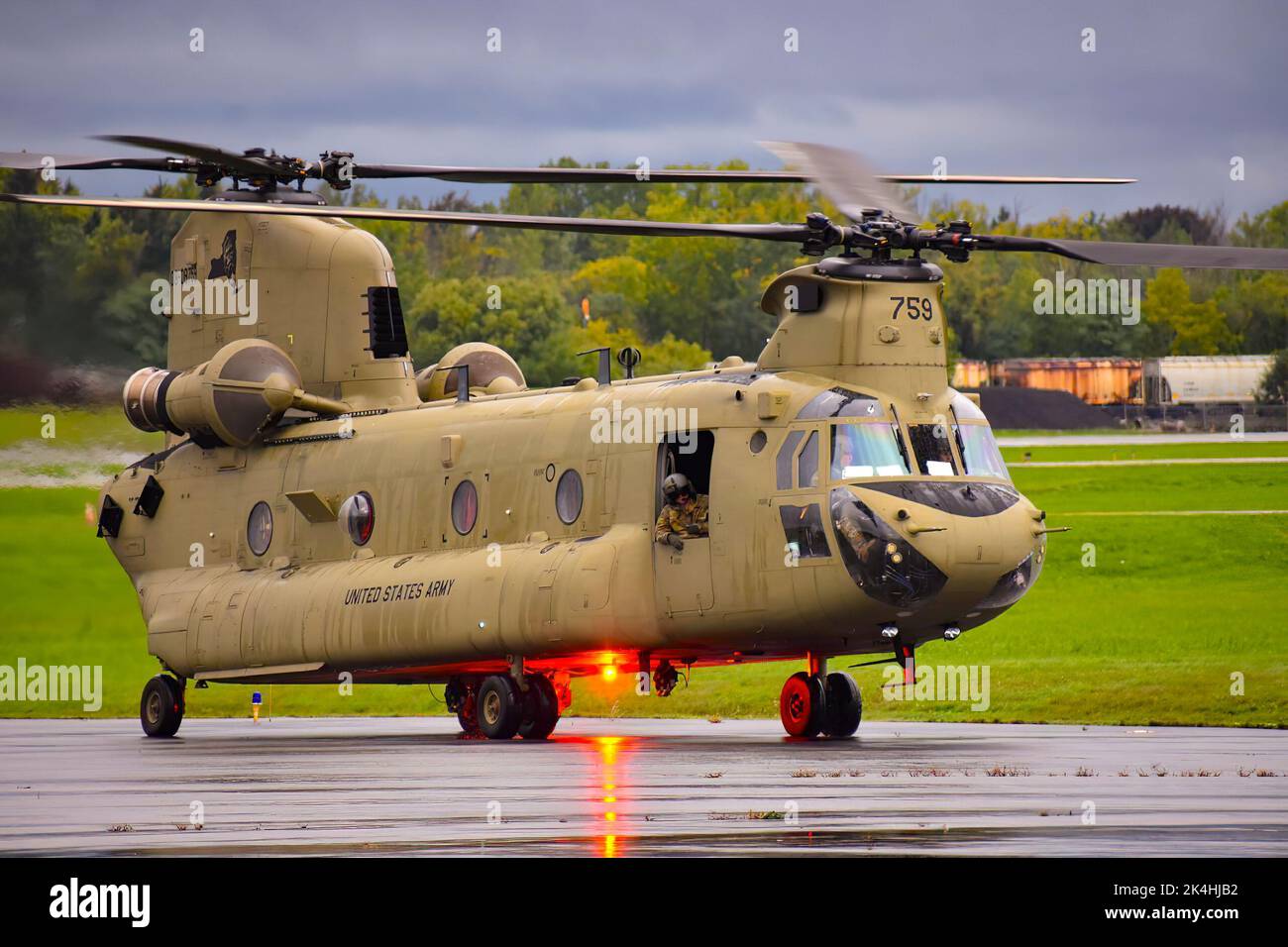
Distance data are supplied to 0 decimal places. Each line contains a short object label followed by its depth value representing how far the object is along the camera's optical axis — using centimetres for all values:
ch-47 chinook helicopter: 2562
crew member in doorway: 2700
